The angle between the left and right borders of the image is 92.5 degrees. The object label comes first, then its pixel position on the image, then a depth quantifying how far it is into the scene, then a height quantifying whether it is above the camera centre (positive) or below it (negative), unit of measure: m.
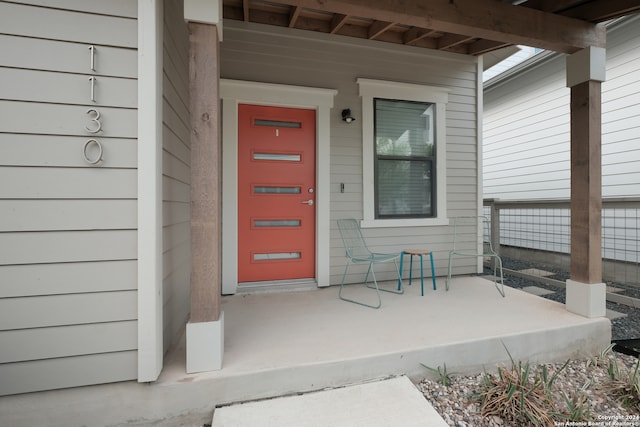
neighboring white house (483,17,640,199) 3.75 +1.33
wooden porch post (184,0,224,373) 1.55 +0.14
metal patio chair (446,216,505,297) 3.63 -0.18
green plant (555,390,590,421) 1.51 -1.00
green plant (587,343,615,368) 2.10 -1.01
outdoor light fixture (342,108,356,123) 3.14 +1.00
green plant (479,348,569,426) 1.52 -0.97
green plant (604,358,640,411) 1.70 -0.99
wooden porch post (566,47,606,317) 2.28 +0.24
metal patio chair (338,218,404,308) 3.18 -0.28
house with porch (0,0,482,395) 1.31 +0.09
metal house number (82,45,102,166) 1.38 +0.38
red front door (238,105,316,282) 2.99 +0.19
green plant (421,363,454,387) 1.79 -0.95
